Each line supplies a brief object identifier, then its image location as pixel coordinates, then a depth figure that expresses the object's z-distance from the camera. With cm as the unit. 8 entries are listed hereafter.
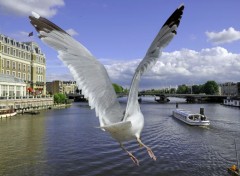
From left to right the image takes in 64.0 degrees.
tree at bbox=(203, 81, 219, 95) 10186
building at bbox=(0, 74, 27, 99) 3921
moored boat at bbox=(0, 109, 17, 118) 3199
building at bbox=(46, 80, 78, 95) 10018
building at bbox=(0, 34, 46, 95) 4539
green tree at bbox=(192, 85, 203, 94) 11242
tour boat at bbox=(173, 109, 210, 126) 2618
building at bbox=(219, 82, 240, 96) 11422
